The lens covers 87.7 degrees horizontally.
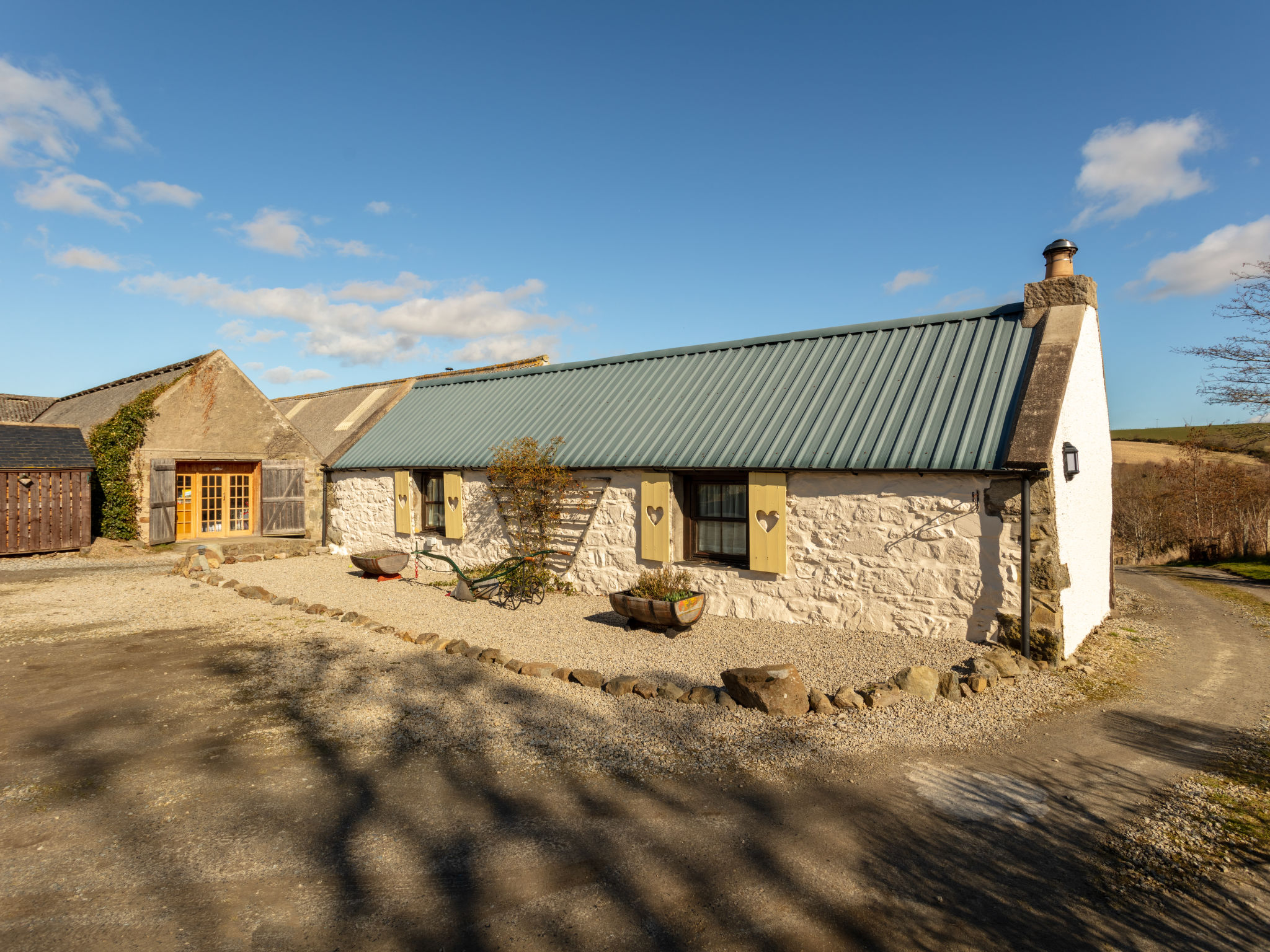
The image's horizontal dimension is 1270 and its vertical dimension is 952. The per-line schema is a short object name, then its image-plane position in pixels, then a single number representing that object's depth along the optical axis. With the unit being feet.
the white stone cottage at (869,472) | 25.82
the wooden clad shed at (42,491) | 49.26
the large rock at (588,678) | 23.07
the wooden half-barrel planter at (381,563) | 43.21
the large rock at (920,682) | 21.52
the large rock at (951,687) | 21.59
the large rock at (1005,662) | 23.24
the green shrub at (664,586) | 29.94
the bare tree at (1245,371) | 53.52
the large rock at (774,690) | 20.39
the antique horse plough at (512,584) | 36.14
